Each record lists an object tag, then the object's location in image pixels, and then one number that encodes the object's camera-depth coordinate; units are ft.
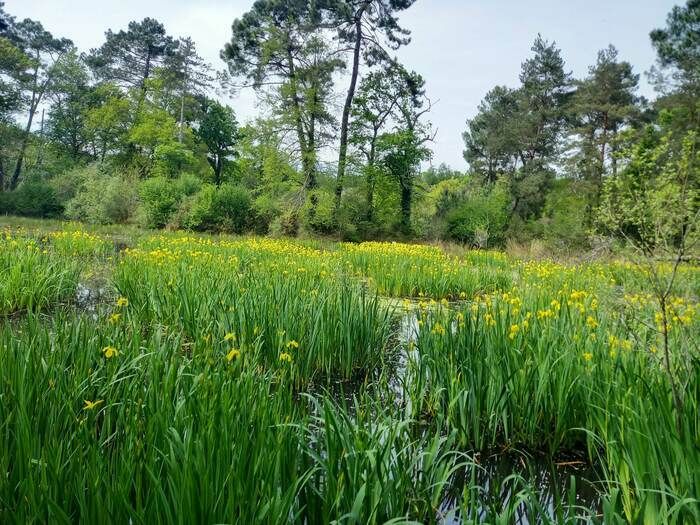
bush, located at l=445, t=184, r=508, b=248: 92.58
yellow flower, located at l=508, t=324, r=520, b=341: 11.12
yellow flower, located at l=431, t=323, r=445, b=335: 12.15
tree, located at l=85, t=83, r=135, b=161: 115.14
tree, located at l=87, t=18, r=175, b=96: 121.29
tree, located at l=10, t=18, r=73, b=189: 116.57
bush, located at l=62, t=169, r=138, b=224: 81.87
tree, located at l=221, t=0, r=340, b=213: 77.51
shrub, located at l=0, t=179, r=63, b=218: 92.99
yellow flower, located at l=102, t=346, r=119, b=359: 8.26
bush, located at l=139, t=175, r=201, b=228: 78.69
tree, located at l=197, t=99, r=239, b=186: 141.59
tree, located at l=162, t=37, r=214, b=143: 124.26
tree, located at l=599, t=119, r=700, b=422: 7.14
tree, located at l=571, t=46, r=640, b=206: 90.44
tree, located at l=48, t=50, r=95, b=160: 121.60
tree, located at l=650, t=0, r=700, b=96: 59.16
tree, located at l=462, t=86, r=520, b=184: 114.32
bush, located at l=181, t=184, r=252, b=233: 76.15
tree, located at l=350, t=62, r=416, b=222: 87.81
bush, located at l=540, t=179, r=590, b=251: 85.20
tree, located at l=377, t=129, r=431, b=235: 88.22
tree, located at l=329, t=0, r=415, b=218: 76.69
